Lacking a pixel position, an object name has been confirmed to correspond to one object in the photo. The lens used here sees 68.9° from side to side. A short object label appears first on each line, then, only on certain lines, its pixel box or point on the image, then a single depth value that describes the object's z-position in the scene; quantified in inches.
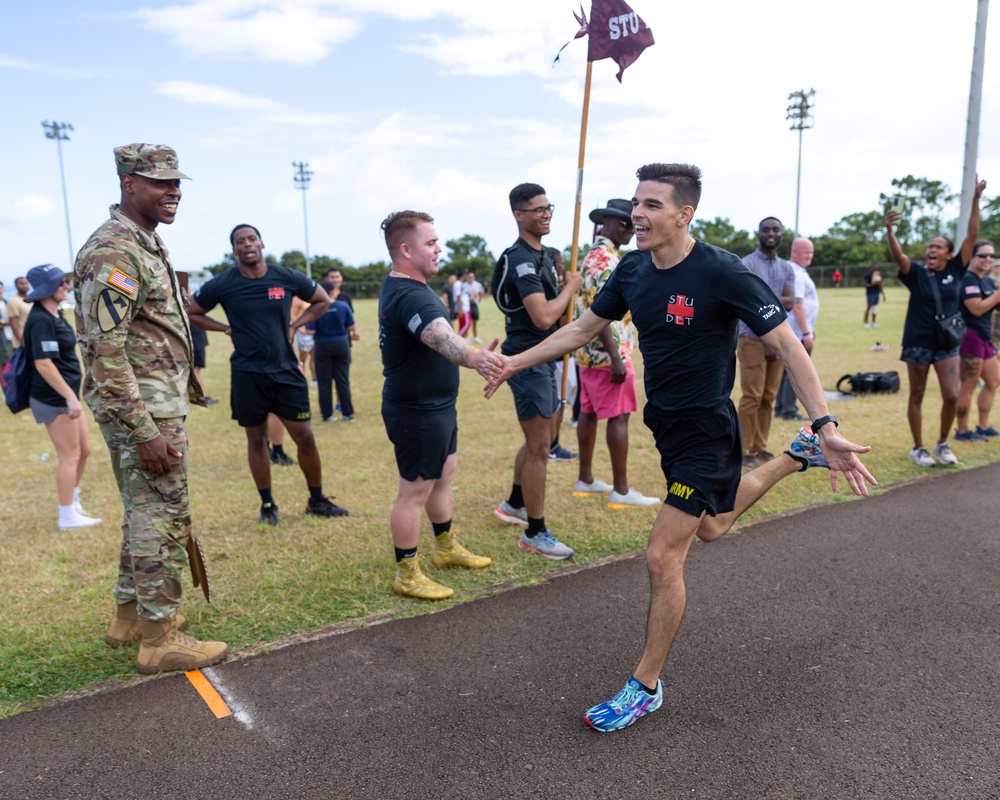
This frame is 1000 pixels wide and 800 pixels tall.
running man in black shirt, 118.1
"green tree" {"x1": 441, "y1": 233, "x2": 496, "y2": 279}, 2714.1
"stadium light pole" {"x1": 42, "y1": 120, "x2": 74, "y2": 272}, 2075.5
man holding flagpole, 184.9
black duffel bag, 425.7
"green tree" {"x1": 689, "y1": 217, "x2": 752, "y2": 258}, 2731.3
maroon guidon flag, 224.8
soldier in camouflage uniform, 127.6
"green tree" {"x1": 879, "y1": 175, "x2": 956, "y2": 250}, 3427.7
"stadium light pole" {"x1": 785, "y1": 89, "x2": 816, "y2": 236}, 1822.1
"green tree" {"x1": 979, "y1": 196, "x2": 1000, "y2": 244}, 2161.7
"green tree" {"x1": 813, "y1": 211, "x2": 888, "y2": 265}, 2516.0
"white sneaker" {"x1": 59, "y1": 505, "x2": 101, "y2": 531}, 227.0
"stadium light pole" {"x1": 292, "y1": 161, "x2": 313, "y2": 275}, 2298.2
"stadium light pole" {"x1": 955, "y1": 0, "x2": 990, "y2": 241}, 484.1
